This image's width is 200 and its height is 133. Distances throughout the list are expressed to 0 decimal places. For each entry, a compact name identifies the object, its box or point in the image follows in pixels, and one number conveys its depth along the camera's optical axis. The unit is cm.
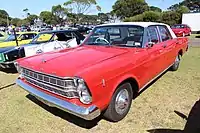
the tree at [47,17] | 8081
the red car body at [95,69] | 313
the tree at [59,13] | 7457
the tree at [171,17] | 3716
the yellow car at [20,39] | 973
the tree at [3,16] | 9006
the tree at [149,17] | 3944
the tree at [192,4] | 7112
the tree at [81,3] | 6138
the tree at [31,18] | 9006
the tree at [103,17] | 9344
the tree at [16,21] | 9058
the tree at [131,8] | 5895
